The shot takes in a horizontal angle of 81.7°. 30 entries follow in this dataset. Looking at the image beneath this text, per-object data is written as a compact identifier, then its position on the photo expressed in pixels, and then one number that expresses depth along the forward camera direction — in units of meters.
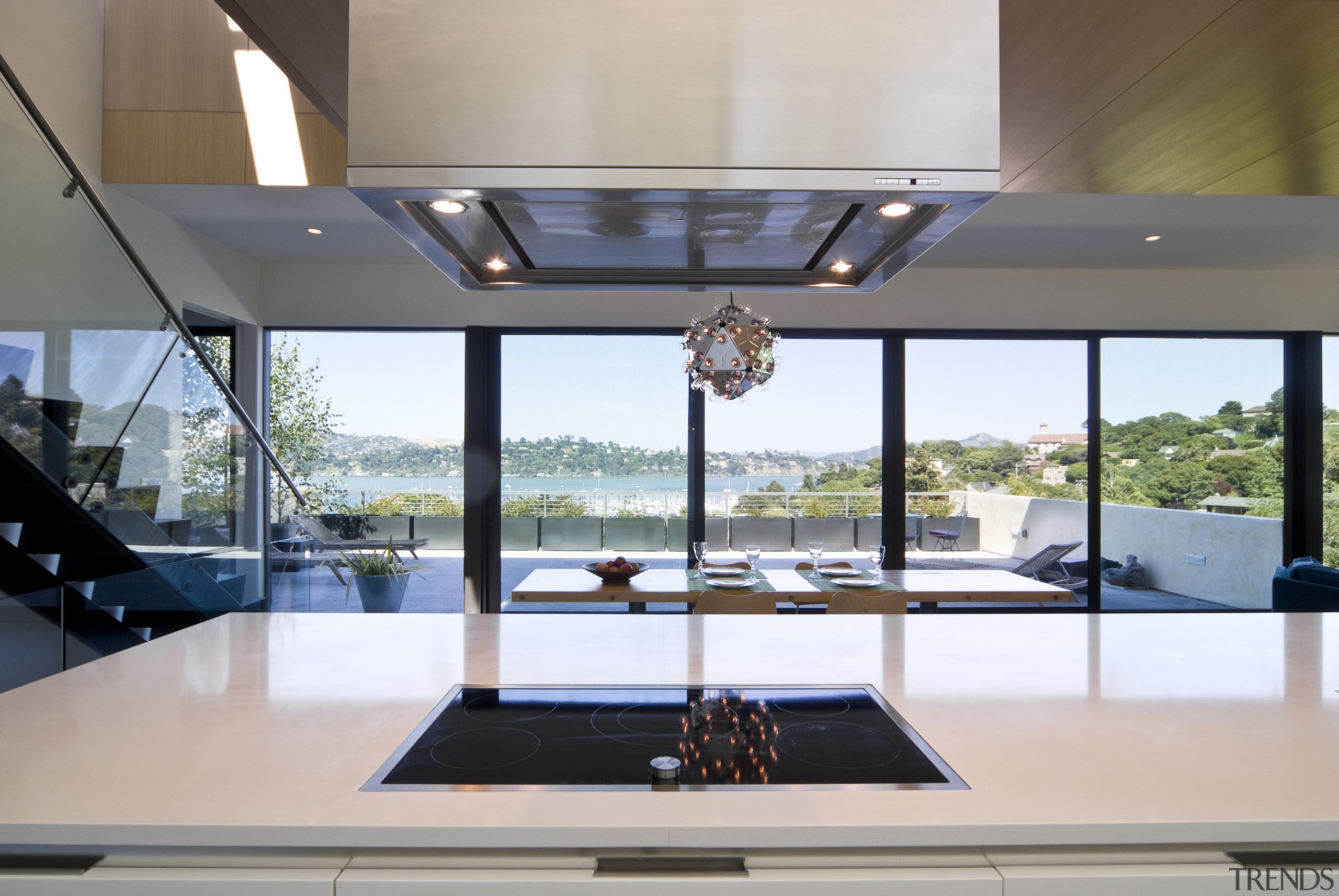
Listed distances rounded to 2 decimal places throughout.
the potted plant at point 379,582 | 5.25
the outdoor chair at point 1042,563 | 5.34
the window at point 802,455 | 5.79
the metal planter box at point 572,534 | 5.76
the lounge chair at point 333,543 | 5.35
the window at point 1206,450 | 5.86
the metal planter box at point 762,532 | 5.79
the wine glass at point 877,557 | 4.00
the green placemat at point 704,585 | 3.81
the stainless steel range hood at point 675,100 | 1.26
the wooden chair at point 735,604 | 3.34
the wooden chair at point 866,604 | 3.32
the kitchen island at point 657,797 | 0.92
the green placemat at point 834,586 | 3.79
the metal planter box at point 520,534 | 5.73
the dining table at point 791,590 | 3.72
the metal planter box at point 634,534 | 5.80
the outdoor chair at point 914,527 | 5.86
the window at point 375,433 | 5.88
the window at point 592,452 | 5.77
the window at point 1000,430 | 5.84
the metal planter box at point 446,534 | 5.87
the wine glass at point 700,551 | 4.22
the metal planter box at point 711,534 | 5.81
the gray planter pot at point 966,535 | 5.84
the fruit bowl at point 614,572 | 3.95
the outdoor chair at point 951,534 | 5.85
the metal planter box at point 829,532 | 5.79
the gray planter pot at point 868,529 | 5.88
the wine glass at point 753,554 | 4.16
